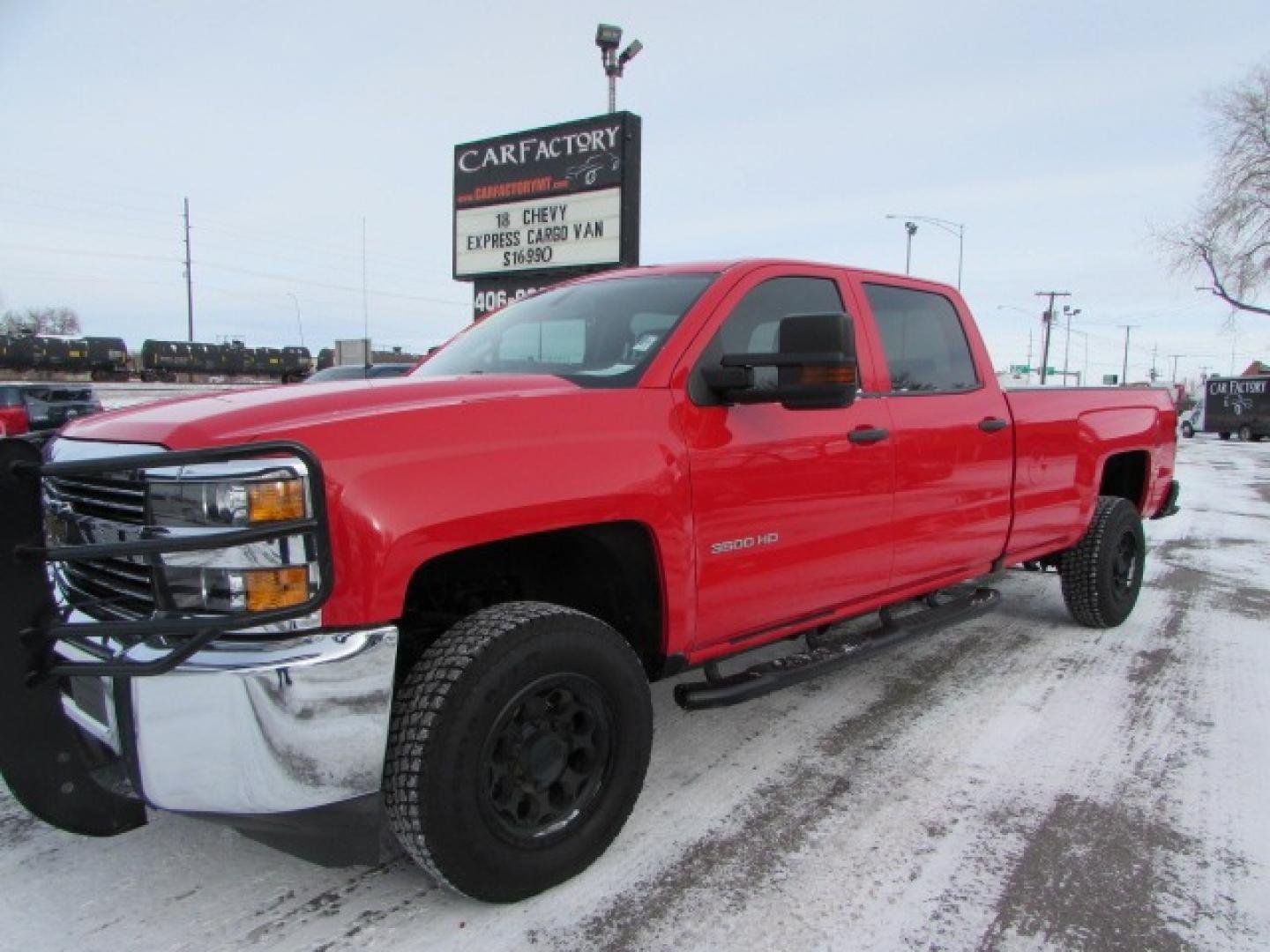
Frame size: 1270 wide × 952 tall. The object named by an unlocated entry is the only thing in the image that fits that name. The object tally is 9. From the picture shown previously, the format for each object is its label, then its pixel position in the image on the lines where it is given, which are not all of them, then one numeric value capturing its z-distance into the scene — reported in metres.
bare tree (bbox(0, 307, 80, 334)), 82.50
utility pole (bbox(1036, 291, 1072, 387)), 55.95
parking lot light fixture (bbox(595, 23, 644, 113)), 11.89
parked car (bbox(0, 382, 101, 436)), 18.17
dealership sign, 11.98
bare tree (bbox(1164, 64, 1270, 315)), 33.12
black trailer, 34.25
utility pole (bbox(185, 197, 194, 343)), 57.47
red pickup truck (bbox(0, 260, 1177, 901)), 2.04
